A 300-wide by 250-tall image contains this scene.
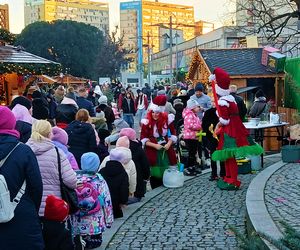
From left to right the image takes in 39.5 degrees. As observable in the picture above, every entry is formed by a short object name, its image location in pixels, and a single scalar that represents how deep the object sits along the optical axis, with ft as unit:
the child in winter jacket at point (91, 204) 15.65
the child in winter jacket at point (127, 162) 20.19
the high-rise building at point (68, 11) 434.75
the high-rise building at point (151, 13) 344.04
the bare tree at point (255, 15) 50.76
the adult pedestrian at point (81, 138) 21.44
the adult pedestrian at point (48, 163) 13.56
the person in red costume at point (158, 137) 24.92
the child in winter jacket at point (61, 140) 16.52
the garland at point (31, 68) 37.25
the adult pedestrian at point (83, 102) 31.42
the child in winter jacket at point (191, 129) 28.08
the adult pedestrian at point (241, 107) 28.31
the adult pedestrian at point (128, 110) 52.72
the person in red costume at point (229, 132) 23.30
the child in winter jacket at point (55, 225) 12.87
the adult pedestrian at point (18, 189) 10.84
